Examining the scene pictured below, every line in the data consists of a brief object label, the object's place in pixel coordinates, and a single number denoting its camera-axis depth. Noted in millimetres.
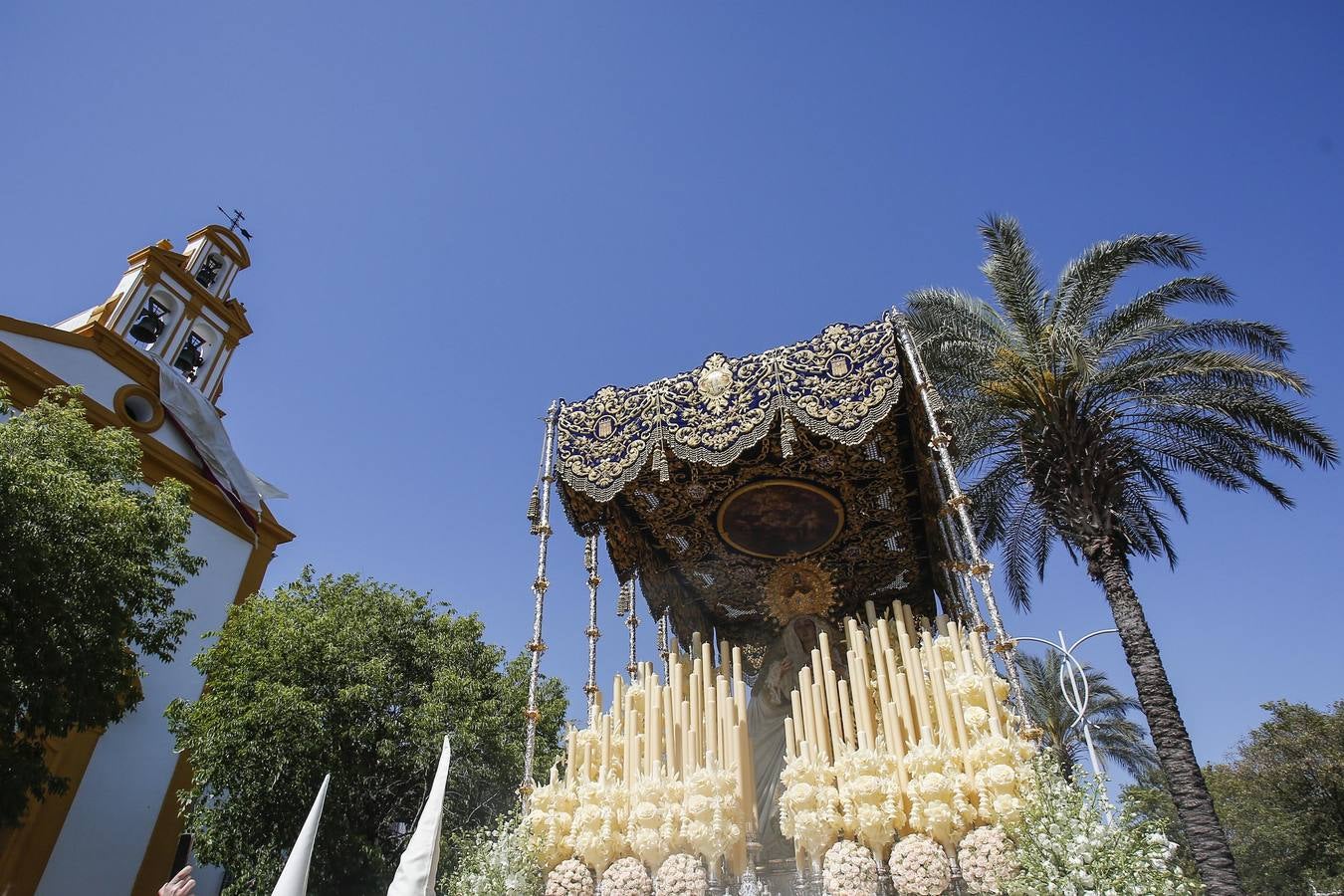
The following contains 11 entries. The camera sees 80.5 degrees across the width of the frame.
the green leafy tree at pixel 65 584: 7820
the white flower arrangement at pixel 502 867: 6301
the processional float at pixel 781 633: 6426
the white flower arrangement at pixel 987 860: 5621
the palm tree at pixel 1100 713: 20781
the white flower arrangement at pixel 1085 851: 4801
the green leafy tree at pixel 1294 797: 18891
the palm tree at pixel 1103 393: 9617
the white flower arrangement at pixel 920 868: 5789
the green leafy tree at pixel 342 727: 10781
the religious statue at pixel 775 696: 8728
